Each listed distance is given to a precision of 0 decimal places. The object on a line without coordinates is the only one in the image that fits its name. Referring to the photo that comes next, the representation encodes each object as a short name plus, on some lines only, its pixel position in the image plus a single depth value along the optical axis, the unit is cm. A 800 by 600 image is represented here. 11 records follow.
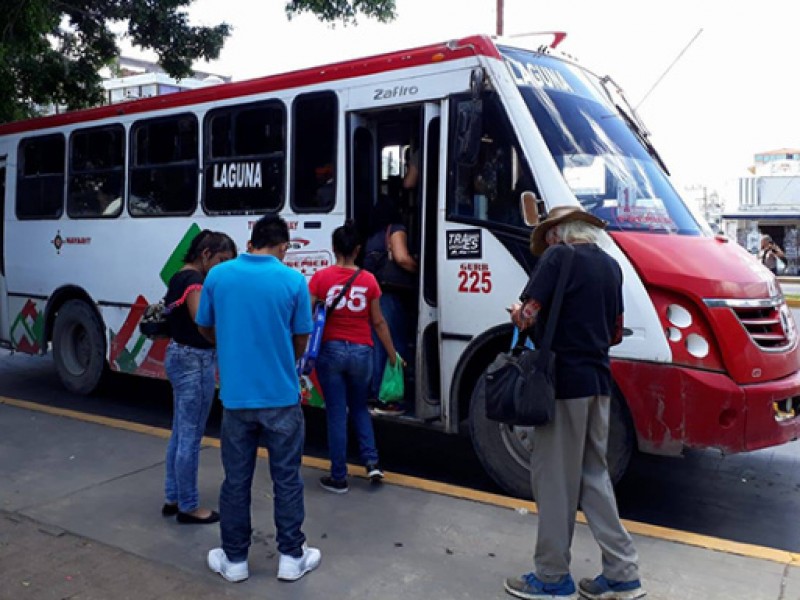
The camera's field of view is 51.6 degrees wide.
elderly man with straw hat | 372
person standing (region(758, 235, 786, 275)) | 2152
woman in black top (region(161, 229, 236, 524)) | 467
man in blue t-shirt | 390
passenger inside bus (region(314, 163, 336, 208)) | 638
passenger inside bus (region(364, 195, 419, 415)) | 591
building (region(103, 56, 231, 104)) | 3676
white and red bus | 473
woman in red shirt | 522
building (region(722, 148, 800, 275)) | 3691
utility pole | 1911
